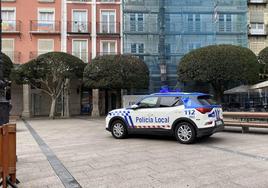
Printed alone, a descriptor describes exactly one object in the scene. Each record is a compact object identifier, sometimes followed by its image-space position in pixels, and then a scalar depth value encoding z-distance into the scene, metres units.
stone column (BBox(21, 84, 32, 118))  20.04
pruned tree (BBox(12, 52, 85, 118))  17.13
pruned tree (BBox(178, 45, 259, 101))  15.78
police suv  7.01
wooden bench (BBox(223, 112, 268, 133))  8.65
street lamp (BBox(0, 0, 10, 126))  4.55
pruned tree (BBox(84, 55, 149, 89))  16.90
